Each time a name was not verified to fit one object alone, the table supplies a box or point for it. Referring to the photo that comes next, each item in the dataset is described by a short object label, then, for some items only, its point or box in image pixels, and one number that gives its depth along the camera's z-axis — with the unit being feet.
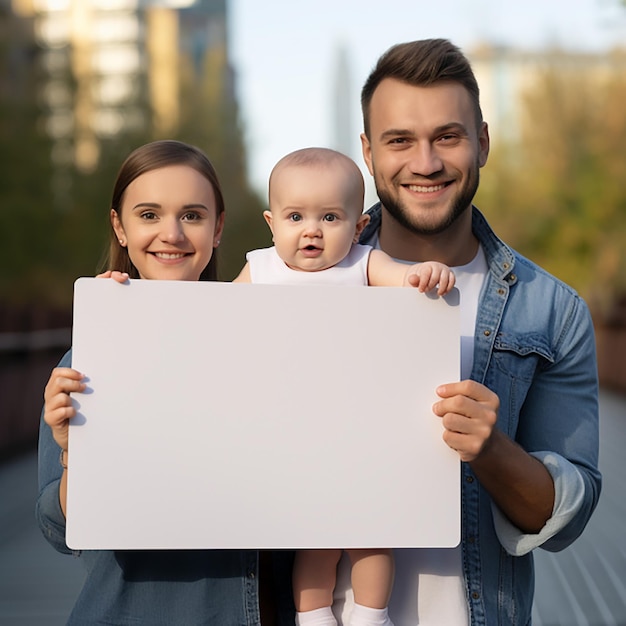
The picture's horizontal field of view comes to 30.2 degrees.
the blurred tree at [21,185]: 55.11
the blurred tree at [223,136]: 106.83
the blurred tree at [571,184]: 66.90
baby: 7.64
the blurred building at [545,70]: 65.65
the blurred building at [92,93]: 69.10
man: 7.90
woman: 7.64
